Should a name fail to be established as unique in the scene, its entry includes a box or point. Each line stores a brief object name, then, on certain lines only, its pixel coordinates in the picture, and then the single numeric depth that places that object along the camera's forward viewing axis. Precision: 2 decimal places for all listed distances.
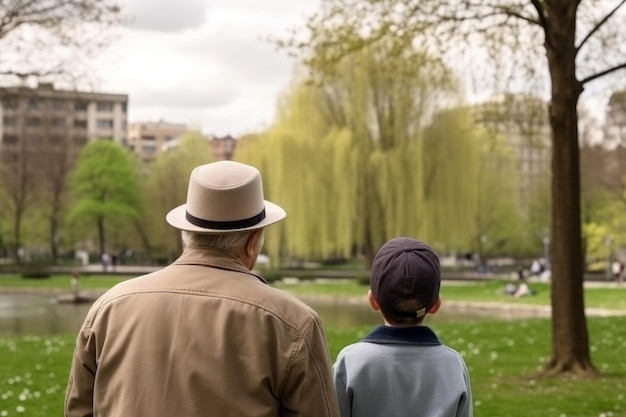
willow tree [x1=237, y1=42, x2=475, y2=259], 34.03
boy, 3.01
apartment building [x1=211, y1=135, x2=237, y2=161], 100.78
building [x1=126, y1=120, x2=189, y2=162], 132.25
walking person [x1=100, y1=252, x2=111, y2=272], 54.20
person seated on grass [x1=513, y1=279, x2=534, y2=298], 30.18
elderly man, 2.39
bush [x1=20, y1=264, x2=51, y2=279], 45.61
